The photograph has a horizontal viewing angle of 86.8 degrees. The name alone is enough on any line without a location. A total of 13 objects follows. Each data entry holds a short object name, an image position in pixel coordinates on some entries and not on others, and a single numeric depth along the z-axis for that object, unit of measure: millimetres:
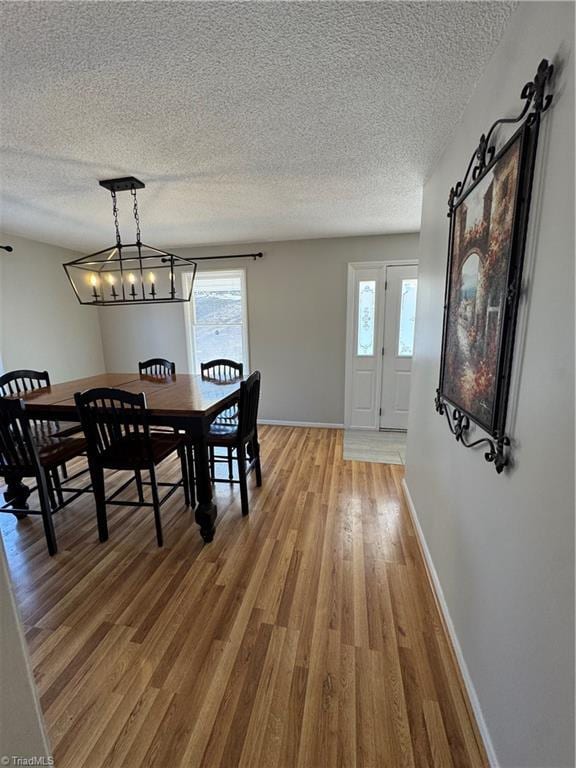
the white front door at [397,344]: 3768
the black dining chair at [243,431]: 2217
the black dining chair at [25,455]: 1792
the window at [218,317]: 4207
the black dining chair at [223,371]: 3049
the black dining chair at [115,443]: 1830
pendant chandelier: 4172
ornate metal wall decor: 896
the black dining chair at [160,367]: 3404
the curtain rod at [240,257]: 3973
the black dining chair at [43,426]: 2379
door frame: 3764
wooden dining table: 1963
